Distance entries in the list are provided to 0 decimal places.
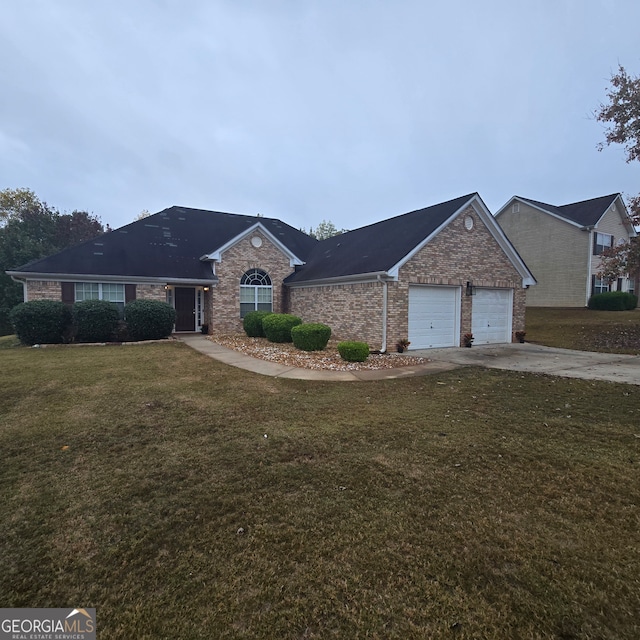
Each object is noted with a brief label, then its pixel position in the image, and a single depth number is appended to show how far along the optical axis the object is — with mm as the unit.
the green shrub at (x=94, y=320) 13406
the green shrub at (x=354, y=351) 10133
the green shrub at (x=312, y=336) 11742
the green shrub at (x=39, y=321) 12781
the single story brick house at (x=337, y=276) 12773
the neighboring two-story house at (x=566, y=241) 23875
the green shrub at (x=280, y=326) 13523
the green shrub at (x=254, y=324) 15203
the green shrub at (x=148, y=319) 13961
